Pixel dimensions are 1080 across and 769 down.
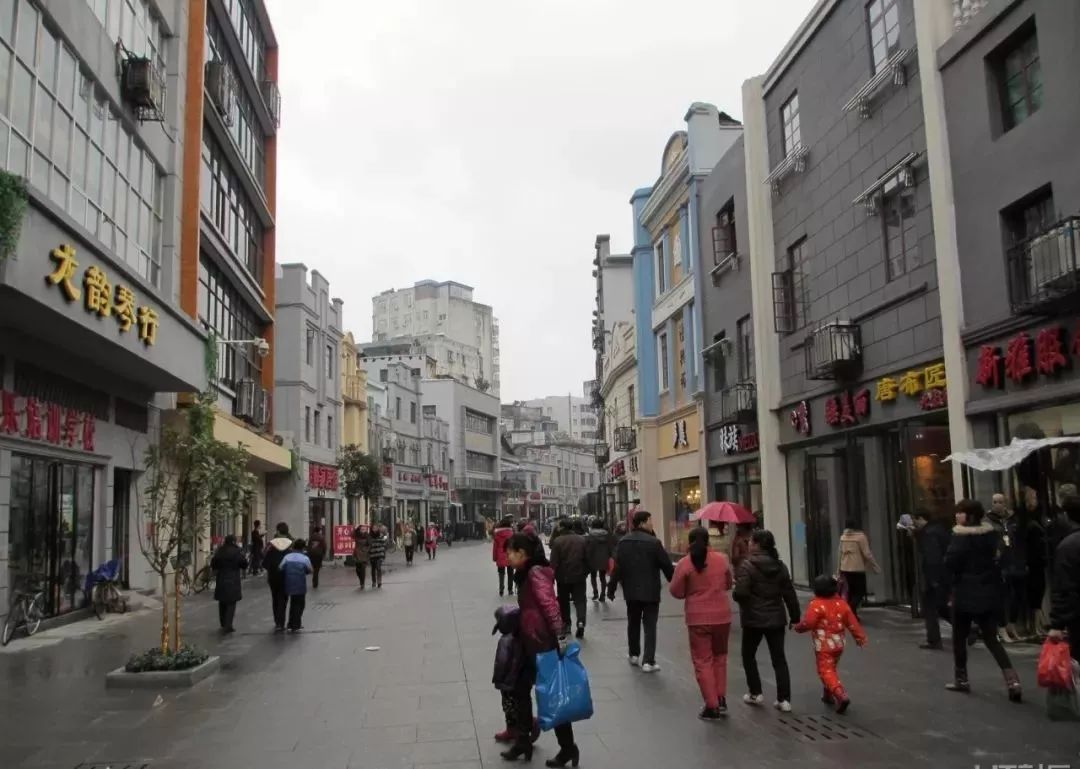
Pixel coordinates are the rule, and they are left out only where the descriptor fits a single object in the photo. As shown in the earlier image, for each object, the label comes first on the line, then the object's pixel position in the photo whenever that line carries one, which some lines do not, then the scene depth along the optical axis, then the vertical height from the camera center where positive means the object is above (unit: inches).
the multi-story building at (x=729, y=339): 833.5 +146.3
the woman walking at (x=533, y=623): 249.4 -32.8
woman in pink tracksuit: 302.0 -38.8
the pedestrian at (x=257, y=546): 1102.2 -44.3
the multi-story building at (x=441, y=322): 3941.9 +799.6
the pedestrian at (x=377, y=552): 891.4 -44.5
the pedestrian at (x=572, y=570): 503.8 -37.6
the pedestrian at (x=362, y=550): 901.8 -42.5
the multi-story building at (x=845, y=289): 557.0 +138.3
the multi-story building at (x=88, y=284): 486.0 +130.3
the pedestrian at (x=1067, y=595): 251.8 -29.7
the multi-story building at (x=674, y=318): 986.1 +206.9
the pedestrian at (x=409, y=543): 1309.1 -53.4
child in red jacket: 307.6 -45.5
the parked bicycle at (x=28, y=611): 514.6 -54.4
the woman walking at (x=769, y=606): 307.1 -36.8
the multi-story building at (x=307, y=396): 1434.5 +180.5
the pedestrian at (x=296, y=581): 549.6 -42.5
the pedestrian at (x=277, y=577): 555.8 -40.6
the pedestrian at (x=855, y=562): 508.4 -38.6
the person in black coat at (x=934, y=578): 414.6 -39.5
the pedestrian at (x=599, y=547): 625.0 -33.1
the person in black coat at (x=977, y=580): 310.3 -31.0
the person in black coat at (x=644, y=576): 394.6 -33.1
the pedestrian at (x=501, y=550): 711.1 -39.2
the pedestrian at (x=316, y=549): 788.0 -35.7
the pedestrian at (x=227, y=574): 558.6 -38.4
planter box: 374.9 -66.9
